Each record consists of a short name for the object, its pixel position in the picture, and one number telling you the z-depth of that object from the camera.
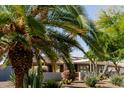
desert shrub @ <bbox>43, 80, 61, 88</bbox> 4.53
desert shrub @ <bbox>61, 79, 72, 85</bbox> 7.32
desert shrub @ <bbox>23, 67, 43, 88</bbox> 3.63
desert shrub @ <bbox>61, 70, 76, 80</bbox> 7.82
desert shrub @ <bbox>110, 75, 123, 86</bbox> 7.15
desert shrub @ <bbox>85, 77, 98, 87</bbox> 6.86
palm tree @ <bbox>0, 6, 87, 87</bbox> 3.52
